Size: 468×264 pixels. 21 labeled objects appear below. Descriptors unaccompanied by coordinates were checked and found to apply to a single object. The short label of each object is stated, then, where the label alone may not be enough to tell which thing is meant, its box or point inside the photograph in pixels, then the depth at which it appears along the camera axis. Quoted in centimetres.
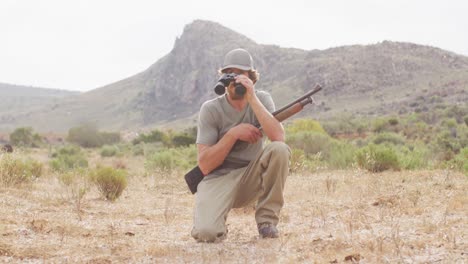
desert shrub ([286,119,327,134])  1900
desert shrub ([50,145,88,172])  1301
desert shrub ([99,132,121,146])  3791
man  399
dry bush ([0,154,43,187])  737
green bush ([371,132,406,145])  1855
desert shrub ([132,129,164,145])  3052
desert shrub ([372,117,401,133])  2578
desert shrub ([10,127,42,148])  3331
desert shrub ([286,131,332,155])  1413
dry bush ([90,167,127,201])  744
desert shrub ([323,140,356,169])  1081
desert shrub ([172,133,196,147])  2491
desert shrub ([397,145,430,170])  915
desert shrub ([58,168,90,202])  817
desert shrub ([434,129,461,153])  1551
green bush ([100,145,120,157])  2448
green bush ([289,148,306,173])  949
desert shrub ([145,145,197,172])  1209
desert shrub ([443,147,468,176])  777
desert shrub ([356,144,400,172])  884
